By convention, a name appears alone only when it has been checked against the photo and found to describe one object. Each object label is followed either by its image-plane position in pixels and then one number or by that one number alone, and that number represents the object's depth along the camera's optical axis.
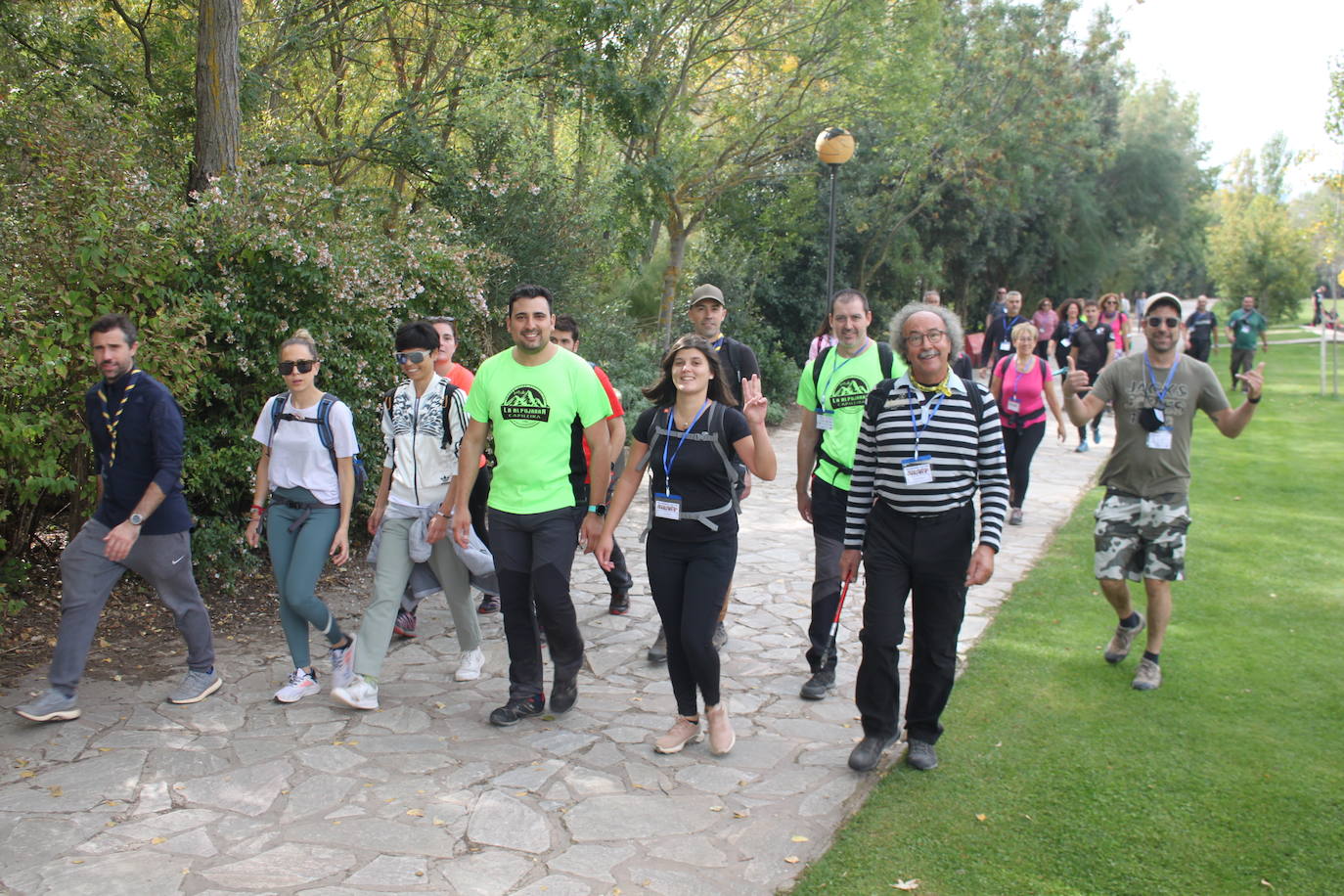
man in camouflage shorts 5.71
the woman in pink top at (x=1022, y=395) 9.61
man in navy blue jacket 5.10
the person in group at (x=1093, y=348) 14.48
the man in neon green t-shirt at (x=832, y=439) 5.73
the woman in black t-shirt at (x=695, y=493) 4.84
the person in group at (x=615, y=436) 5.39
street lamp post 12.77
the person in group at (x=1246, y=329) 21.52
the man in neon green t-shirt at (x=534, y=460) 5.16
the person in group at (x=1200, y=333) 21.62
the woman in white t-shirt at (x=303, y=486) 5.49
